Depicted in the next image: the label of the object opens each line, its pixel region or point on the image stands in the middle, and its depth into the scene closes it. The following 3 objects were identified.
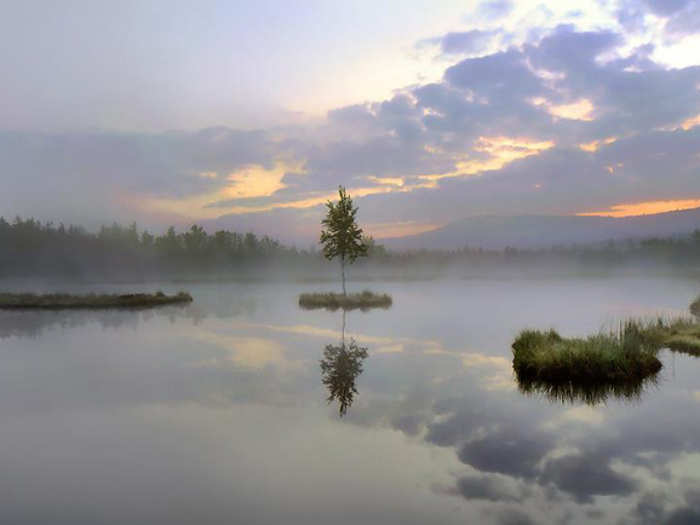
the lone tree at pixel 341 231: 69.69
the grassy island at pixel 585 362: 21.50
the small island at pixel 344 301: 63.56
